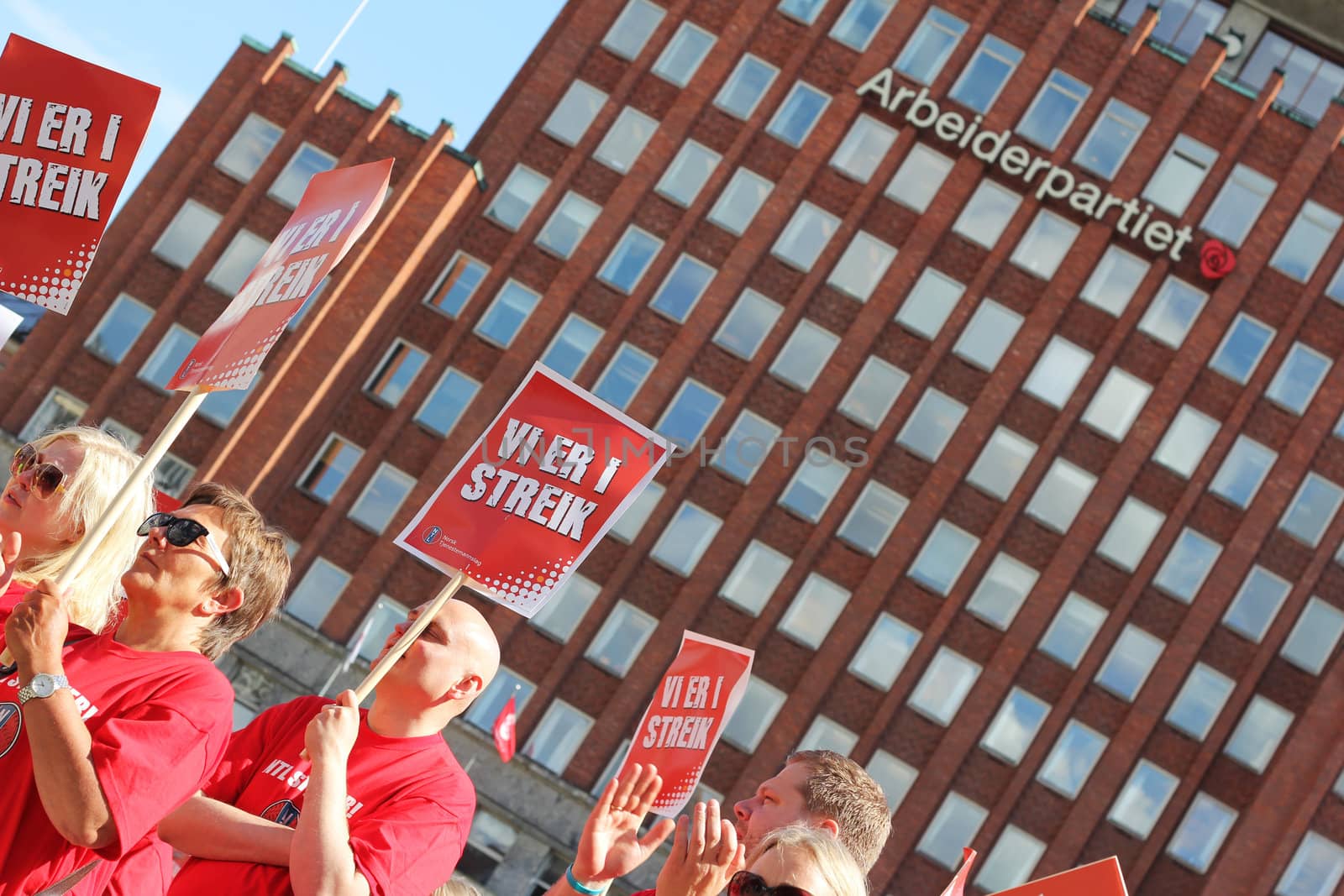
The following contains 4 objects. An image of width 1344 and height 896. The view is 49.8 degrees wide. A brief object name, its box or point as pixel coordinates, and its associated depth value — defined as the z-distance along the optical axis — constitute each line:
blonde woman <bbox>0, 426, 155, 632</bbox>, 4.68
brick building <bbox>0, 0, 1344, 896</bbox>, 36.03
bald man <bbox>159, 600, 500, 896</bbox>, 4.34
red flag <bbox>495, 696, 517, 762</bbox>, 31.69
